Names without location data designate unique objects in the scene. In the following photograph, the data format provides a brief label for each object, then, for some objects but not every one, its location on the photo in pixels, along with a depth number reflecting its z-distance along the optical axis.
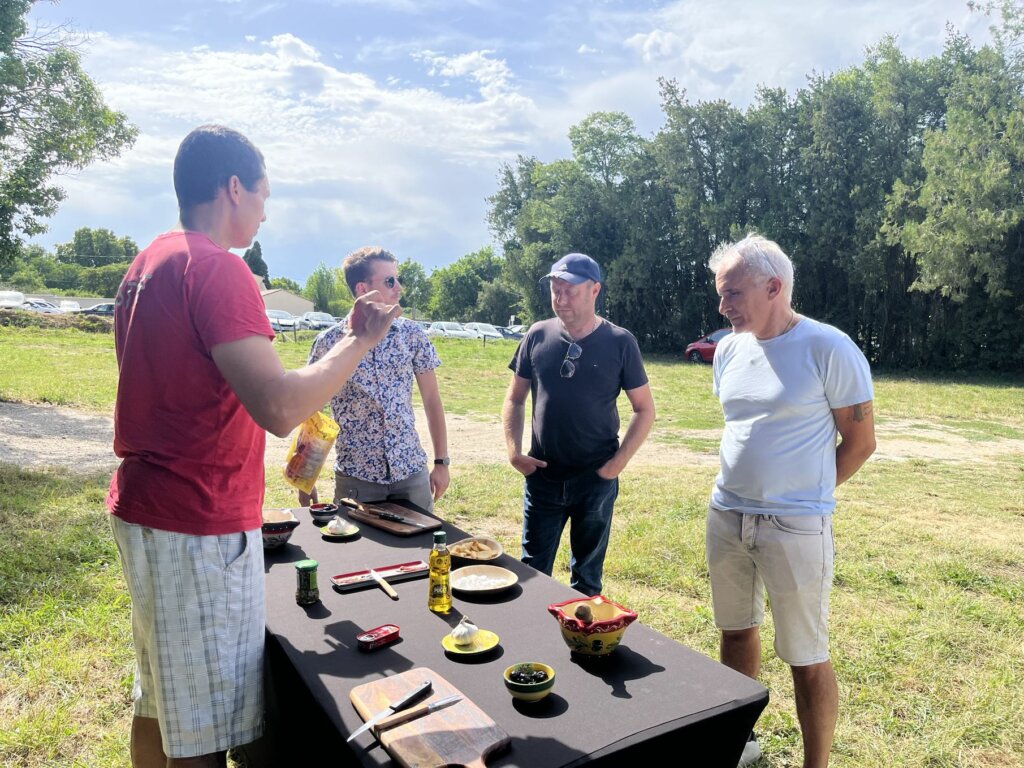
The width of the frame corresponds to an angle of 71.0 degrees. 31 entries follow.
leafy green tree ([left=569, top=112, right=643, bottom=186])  31.02
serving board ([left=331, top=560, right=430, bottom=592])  2.25
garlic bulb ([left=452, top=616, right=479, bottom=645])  1.83
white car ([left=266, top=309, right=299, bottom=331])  37.53
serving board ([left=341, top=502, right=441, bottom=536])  2.74
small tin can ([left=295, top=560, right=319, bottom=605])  2.14
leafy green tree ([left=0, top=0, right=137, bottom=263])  9.77
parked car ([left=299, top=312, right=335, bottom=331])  42.75
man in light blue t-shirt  2.35
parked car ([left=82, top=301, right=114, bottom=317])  44.51
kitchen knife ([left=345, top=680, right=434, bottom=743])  1.48
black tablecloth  1.50
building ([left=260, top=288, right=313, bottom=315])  76.19
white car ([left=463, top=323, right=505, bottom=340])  39.00
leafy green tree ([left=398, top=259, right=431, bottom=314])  86.25
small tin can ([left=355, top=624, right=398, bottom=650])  1.85
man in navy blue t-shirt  3.31
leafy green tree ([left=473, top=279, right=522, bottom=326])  55.53
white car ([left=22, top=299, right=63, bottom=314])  46.17
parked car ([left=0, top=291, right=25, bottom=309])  51.94
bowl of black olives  1.58
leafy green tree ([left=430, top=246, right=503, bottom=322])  71.06
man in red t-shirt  1.57
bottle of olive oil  2.08
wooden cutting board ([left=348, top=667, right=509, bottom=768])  1.39
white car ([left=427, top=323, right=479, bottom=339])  38.19
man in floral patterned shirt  3.20
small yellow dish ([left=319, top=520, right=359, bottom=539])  2.72
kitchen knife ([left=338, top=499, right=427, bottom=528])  2.84
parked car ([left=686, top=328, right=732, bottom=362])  23.42
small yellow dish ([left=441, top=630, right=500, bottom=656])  1.81
